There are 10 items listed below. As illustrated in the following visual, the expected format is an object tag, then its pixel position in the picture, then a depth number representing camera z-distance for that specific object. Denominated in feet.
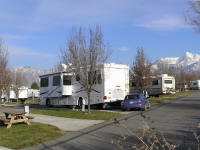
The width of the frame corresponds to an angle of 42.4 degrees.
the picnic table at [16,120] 37.91
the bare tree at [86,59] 55.57
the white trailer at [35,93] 168.57
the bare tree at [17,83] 153.04
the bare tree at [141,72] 91.23
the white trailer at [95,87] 63.46
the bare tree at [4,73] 86.69
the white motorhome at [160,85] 117.08
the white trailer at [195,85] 247.83
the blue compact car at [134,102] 60.29
